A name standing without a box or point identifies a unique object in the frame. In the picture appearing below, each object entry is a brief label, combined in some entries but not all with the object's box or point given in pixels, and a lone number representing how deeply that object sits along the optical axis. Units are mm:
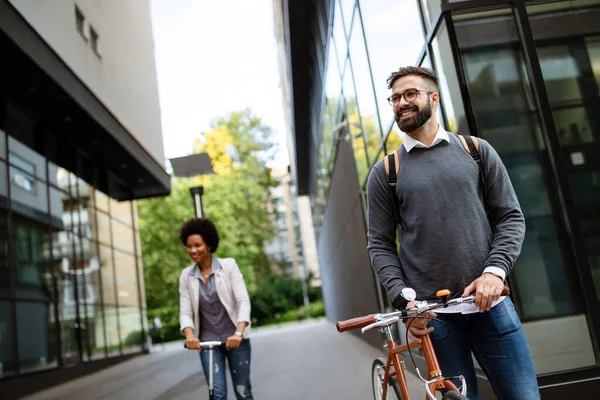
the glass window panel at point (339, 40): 11070
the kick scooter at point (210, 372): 4051
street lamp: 9477
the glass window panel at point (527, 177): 4949
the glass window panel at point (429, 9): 5632
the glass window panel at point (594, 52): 5230
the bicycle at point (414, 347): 2193
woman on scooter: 4352
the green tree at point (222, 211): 36969
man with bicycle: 2355
